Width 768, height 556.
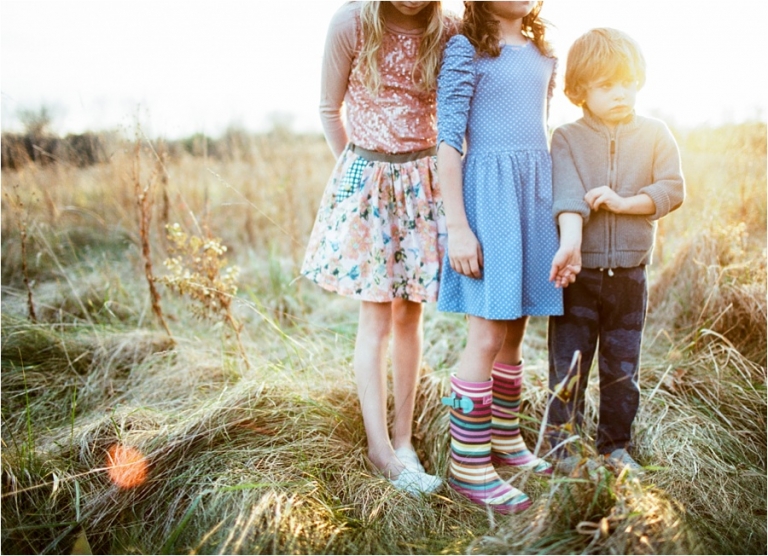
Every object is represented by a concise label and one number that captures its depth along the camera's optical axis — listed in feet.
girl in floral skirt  6.10
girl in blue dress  5.85
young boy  6.00
